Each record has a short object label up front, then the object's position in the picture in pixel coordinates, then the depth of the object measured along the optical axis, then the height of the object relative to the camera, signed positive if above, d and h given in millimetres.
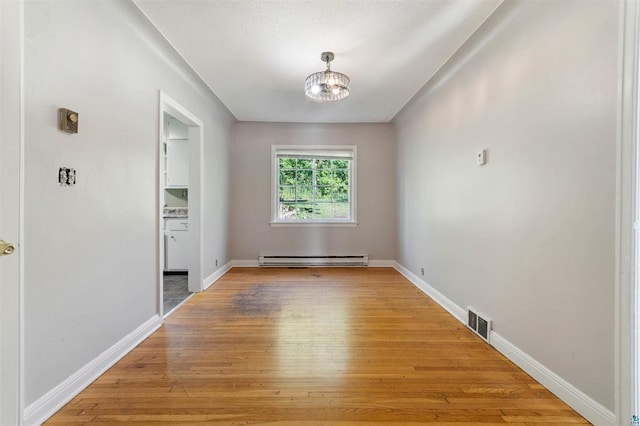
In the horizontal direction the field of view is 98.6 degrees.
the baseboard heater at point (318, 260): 4953 -897
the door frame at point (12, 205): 1188 +17
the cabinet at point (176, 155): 4613 +930
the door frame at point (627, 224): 1238 -53
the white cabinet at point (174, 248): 4430 -616
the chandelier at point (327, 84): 2637 +1244
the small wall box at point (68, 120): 1560 +514
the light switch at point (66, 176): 1569 +193
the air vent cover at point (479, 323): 2256 -964
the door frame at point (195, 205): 3555 +64
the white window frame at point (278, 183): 4984 +476
